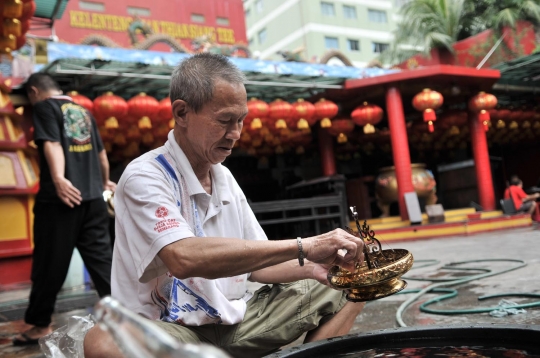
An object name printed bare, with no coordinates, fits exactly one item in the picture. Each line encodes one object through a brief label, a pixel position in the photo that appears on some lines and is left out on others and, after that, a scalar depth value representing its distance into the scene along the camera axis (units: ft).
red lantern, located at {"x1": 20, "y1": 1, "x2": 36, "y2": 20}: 16.64
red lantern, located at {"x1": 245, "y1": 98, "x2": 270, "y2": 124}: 31.37
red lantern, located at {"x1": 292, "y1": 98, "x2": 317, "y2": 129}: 33.04
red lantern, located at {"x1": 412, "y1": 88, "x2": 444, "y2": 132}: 34.14
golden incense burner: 5.32
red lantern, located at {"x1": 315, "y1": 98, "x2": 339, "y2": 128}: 33.99
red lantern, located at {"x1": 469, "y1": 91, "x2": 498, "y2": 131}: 37.60
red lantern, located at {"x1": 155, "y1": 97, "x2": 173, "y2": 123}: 28.25
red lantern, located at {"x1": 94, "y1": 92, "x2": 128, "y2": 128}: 26.45
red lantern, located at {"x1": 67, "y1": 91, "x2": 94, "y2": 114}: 25.23
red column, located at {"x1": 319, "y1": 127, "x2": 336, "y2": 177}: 41.83
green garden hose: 9.37
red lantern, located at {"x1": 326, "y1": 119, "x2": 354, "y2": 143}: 38.60
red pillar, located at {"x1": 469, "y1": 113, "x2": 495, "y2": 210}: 40.01
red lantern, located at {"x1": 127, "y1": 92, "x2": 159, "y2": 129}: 27.40
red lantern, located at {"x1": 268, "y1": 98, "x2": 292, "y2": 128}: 32.09
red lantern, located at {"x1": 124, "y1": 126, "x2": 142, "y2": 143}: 30.83
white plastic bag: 6.12
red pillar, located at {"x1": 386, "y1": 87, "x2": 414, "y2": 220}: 35.25
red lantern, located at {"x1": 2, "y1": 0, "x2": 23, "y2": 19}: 15.44
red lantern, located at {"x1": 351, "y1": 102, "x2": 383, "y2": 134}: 35.27
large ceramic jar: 39.42
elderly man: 4.98
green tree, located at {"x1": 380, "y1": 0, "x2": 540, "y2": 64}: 52.37
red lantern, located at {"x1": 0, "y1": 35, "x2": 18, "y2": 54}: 17.87
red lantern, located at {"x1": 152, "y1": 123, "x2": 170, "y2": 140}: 31.70
